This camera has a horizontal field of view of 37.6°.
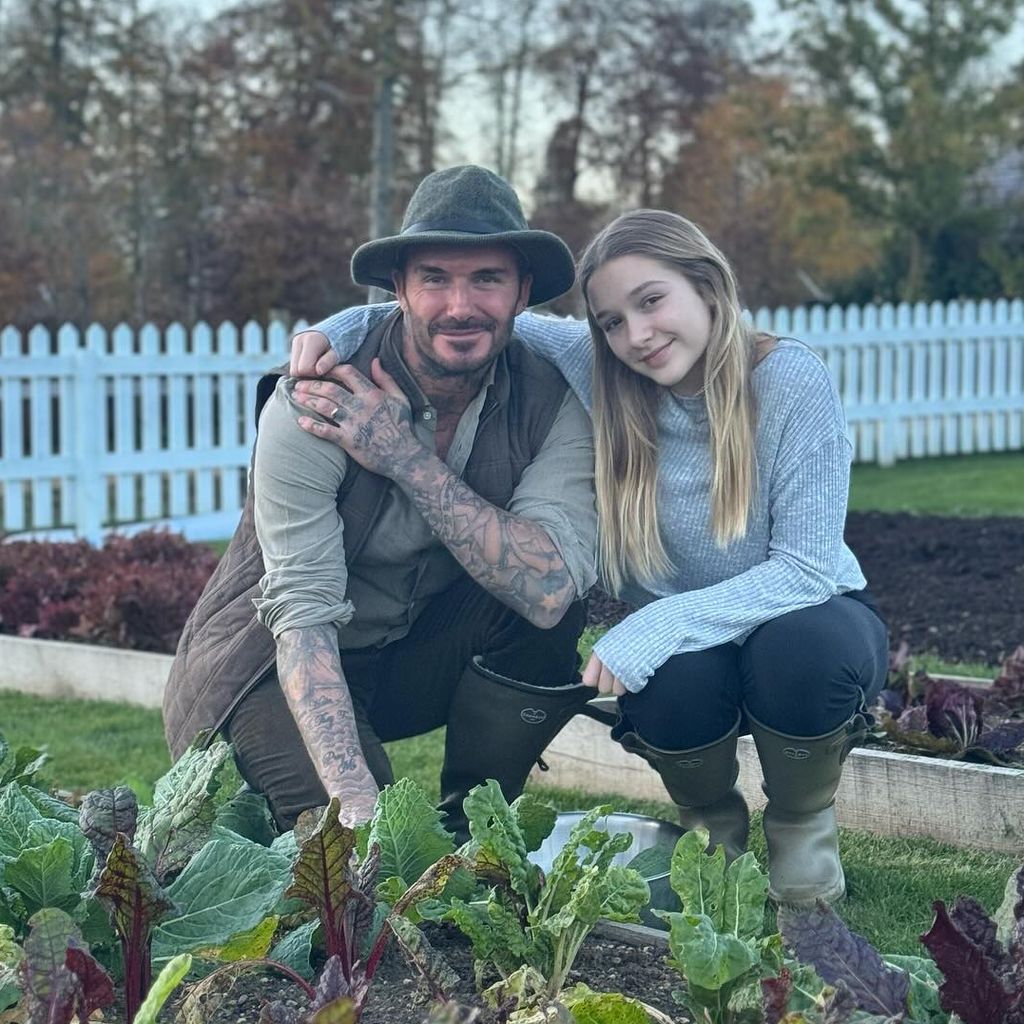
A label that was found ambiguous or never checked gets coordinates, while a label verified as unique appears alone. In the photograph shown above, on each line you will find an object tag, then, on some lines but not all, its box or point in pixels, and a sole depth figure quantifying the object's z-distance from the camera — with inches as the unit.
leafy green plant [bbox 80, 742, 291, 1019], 80.9
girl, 117.6
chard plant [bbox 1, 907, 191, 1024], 71.4
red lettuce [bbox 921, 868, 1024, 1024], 70.9
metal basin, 125.4
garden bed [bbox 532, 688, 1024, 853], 136.7
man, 121.1
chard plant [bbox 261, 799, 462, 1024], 81.4
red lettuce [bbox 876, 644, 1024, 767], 146.7
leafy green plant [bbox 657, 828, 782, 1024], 75.4
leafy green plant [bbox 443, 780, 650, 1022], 83.9
